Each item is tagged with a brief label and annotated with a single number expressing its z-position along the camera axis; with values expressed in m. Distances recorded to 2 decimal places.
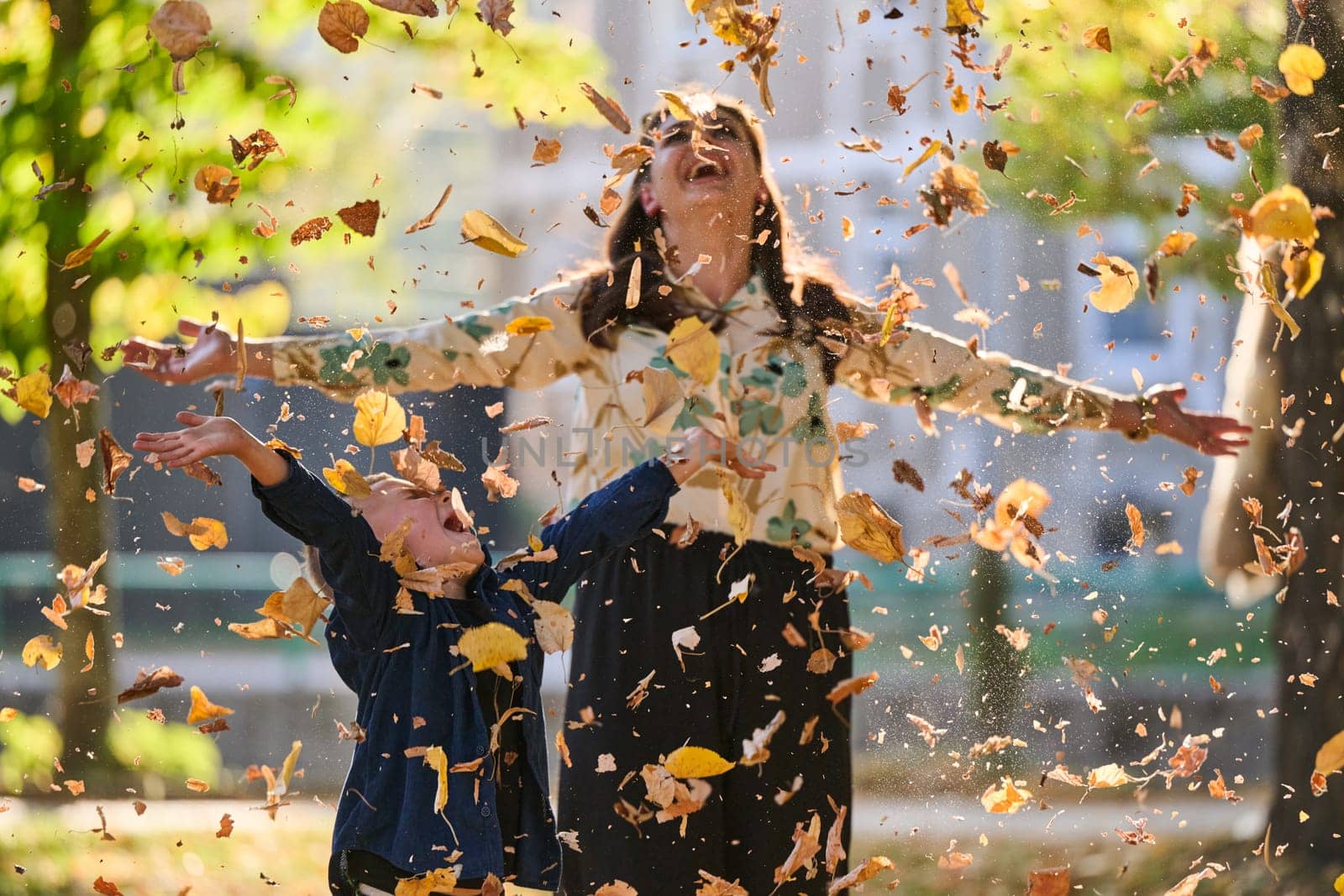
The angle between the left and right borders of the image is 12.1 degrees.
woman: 8.52
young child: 8.33
